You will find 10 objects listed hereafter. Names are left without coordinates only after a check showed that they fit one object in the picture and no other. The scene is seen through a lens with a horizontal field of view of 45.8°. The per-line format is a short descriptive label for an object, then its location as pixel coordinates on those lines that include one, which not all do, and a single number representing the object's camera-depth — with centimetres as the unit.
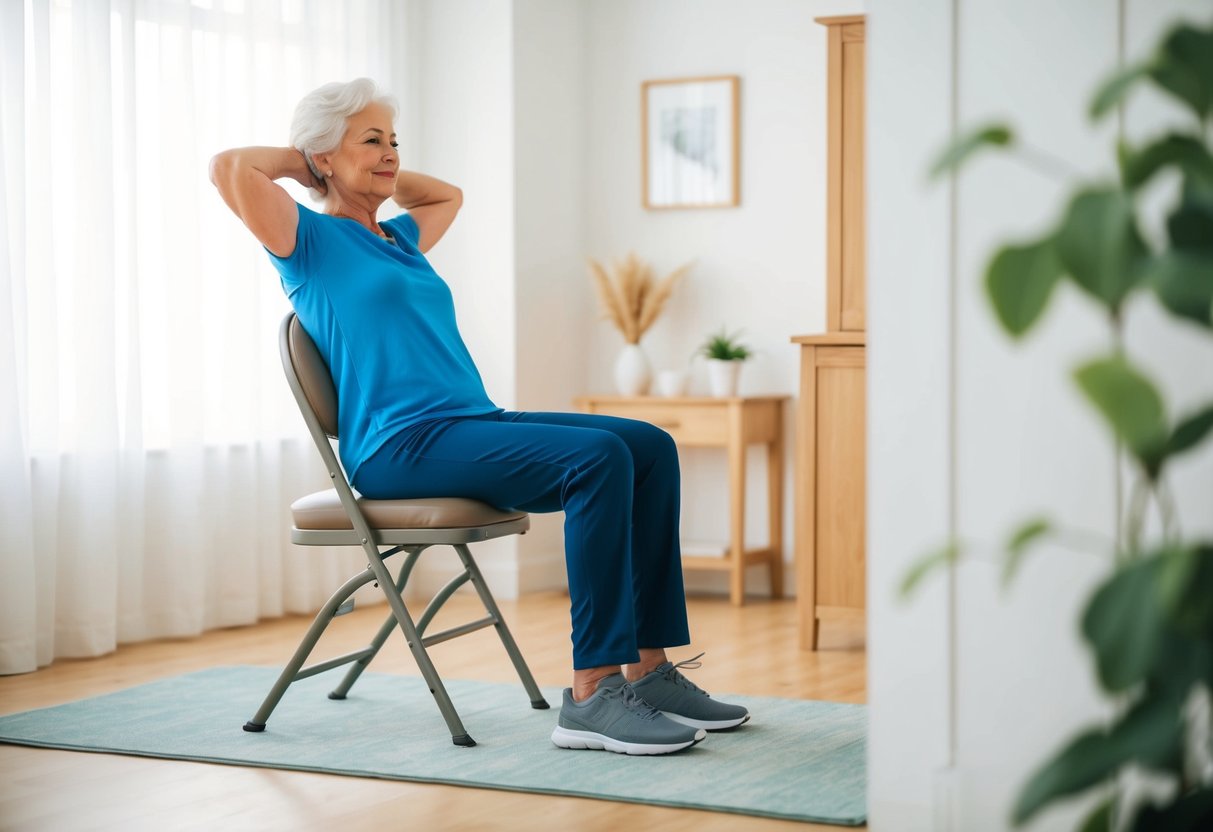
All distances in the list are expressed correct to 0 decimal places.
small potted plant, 466
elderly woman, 258
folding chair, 266
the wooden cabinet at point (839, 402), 368
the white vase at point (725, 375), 466
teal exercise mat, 233
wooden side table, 454
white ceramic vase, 479
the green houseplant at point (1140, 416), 102
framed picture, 486
